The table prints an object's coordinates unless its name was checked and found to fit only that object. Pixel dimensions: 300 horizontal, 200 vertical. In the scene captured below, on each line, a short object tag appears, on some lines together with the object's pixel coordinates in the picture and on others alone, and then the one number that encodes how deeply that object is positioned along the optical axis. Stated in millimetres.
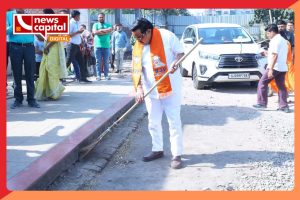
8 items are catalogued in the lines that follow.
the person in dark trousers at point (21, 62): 5562
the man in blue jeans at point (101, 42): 9070
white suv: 8195
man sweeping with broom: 3787
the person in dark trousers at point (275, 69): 6227
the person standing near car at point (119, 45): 11094
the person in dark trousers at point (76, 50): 8031
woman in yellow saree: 6586
